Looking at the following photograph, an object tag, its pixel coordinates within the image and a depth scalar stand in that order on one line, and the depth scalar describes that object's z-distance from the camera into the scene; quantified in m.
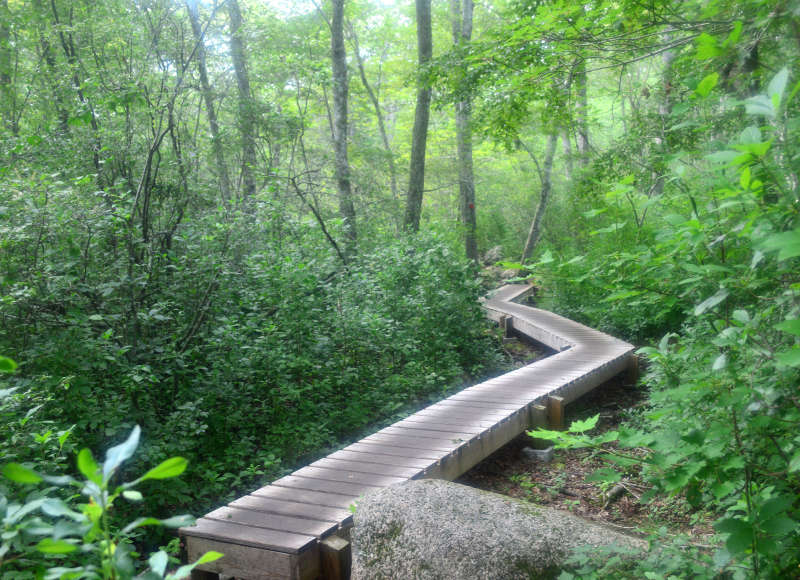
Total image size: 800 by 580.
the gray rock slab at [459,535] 2.56
